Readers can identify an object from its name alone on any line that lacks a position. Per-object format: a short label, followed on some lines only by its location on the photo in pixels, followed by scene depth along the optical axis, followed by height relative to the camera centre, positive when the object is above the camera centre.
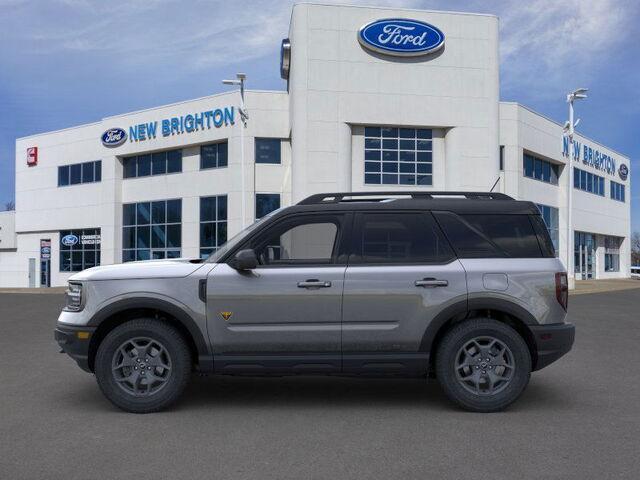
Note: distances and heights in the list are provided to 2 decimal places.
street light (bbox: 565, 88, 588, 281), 29.92 +3.89
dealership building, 29.67 +5.54
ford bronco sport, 5.55 -0.54
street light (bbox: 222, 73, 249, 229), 27.61 +6.25
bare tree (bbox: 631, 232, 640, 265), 99.68 +0.51
